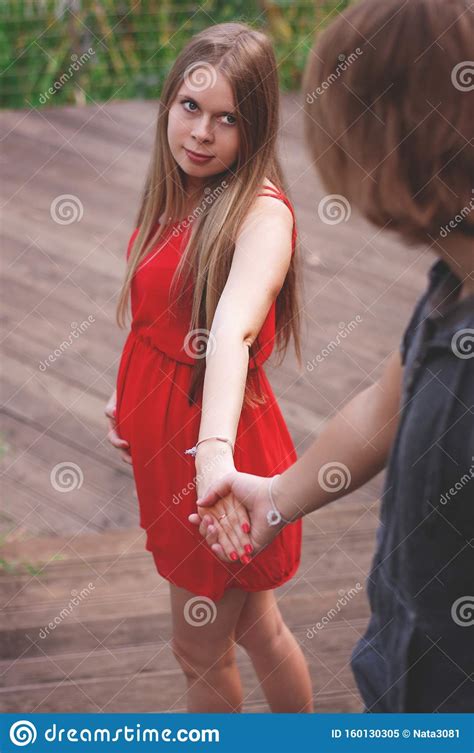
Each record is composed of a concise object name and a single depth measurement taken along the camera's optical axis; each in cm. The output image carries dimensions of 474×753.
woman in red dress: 233
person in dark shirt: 188
